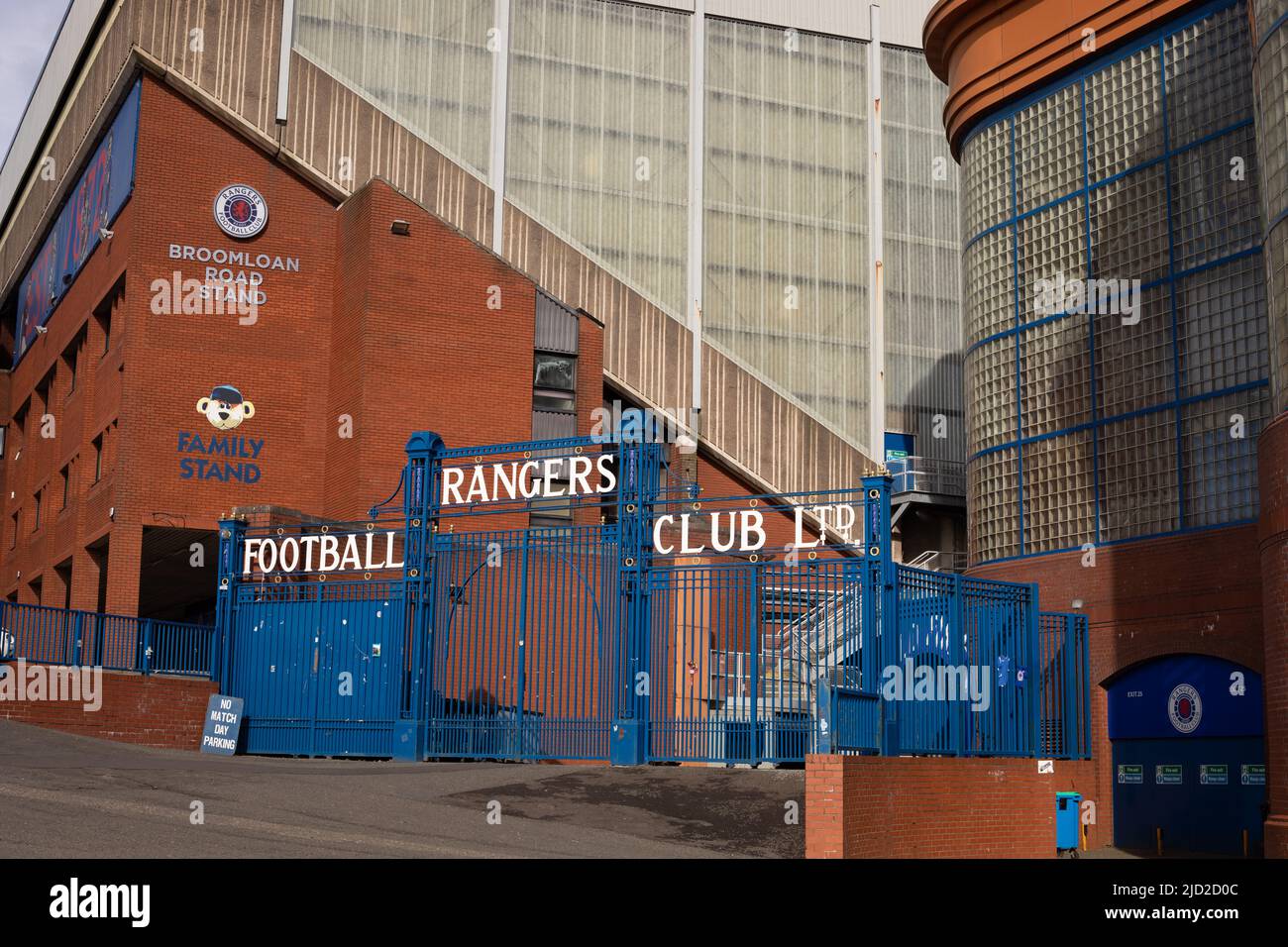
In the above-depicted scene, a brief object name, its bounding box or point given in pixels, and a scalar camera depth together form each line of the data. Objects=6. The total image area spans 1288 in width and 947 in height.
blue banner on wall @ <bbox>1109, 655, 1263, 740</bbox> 23.16
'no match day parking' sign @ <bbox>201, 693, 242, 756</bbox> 23.67
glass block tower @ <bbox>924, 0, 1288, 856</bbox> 23.98
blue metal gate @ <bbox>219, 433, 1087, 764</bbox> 18.55
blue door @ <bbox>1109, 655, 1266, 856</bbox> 22.98
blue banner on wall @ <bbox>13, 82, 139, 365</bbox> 35.50
